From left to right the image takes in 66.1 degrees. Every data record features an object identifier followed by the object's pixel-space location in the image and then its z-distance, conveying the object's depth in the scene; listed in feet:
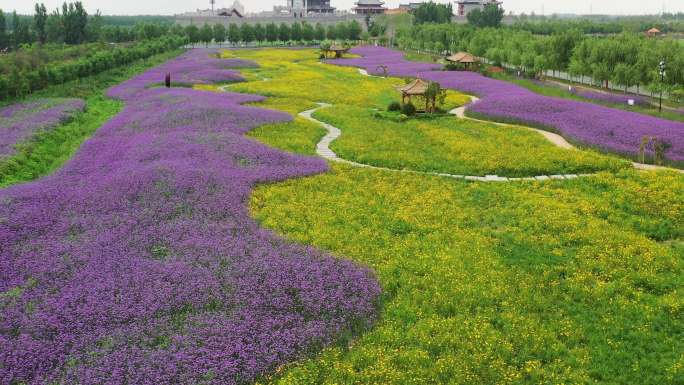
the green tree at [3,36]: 359.48
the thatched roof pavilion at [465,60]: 248.73
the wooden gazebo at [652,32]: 463.30
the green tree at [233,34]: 506.48
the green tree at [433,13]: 597.93
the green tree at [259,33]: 512.22
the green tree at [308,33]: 532.73
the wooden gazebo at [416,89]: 143.02
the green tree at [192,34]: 492.13
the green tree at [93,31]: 432.66
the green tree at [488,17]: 565.53
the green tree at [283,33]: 516.32
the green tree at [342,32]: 538.47
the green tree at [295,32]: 524.52
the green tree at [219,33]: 503.85
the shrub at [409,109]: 140.97
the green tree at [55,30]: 415.23
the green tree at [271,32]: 516.73
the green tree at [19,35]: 370.53
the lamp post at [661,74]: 141.94
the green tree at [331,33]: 538.47
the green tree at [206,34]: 498.28
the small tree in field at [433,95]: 140.71
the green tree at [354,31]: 542.16
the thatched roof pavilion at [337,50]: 343.67
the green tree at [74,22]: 401.49
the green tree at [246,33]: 504.43
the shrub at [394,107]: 146.10
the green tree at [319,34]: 541.63
